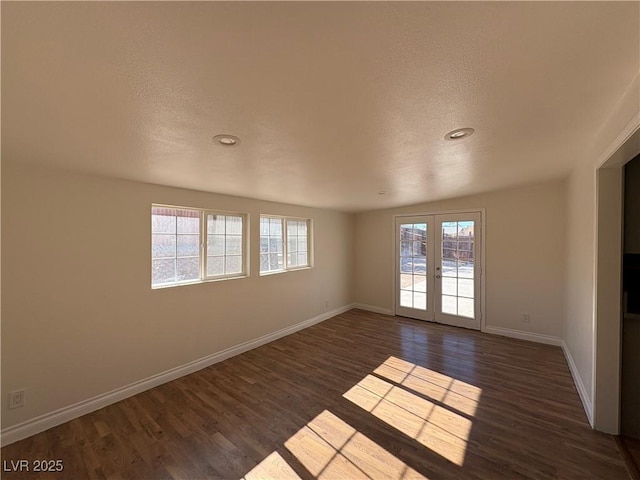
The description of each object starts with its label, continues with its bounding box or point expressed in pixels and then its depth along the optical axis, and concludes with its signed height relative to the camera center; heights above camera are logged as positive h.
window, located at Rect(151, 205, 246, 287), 3.02 -0.08
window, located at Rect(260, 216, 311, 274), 4.18 -0.08
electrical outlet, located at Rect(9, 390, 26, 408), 2.06 -1.23
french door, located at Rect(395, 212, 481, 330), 4.51 -0.52
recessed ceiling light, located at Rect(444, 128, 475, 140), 1.81 +0.73
